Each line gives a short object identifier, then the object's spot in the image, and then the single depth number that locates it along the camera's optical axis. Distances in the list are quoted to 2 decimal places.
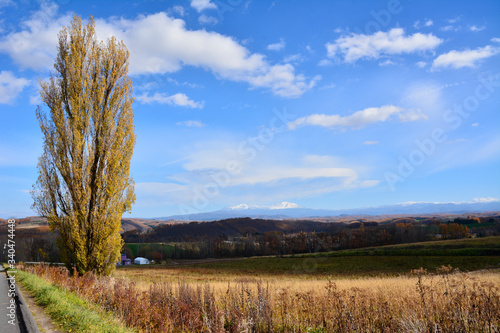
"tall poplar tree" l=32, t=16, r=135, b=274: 14.95
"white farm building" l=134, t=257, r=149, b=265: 90.06
